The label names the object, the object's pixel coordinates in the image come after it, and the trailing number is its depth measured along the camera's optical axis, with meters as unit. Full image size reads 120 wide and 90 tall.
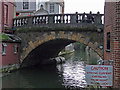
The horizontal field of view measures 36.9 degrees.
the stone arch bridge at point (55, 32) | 12.78
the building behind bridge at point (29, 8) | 25.97
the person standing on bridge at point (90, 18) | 13.03
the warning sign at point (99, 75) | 5.77
